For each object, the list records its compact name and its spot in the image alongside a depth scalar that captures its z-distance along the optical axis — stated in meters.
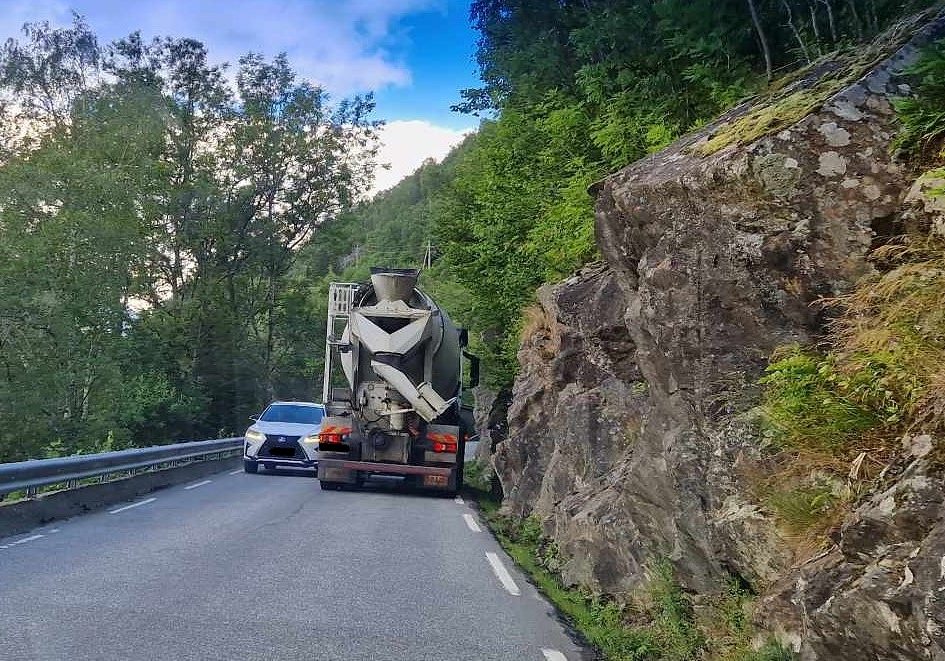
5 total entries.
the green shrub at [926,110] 6.19
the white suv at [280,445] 20.39
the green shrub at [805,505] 5.29
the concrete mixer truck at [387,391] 16.44
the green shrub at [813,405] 5.37
